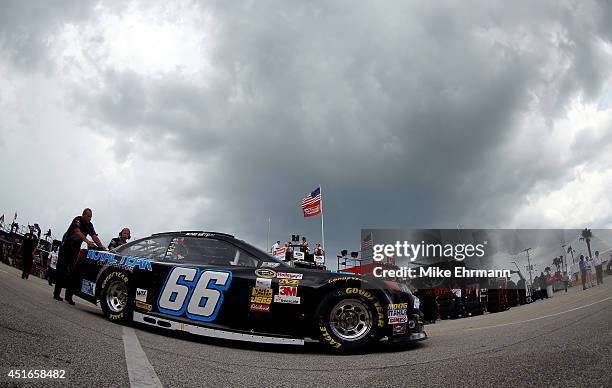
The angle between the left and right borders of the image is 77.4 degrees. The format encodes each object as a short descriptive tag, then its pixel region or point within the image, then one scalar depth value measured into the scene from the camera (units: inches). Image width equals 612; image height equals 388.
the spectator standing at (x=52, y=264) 490.7
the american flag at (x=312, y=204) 709.9
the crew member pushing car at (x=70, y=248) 246.2
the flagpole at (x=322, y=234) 689.5
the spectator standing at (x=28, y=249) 445.1
